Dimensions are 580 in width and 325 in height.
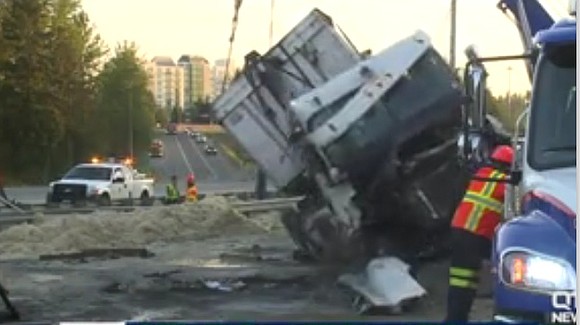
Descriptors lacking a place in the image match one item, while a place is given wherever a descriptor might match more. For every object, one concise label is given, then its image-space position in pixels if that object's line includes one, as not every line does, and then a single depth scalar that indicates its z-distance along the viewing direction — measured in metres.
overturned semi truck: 18.37
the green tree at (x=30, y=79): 32.00
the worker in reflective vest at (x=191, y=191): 29.64
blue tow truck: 8.25
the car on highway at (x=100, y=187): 42.37
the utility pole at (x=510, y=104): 11.53
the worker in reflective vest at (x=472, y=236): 12.55
